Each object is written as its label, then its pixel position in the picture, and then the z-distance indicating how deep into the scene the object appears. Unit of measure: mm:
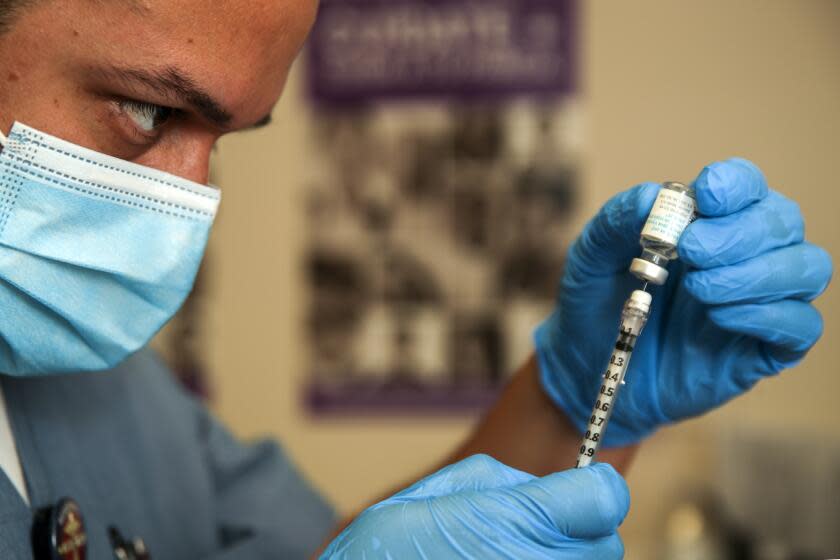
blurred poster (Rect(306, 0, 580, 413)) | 2129
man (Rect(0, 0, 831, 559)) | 716
